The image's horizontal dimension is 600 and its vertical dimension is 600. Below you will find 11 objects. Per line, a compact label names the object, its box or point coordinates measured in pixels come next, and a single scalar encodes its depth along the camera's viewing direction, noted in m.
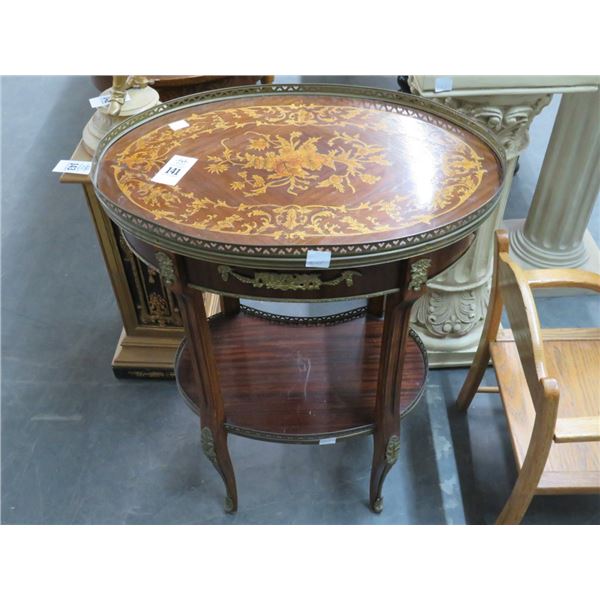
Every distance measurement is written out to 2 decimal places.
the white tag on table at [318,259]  1.01
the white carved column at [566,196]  1.97
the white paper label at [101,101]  1.59
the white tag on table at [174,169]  1.23
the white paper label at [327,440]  1.46
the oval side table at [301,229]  1.07
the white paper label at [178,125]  1.40
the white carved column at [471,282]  1.55
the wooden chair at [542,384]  1.14
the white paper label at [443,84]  1.47
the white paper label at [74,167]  1.47
